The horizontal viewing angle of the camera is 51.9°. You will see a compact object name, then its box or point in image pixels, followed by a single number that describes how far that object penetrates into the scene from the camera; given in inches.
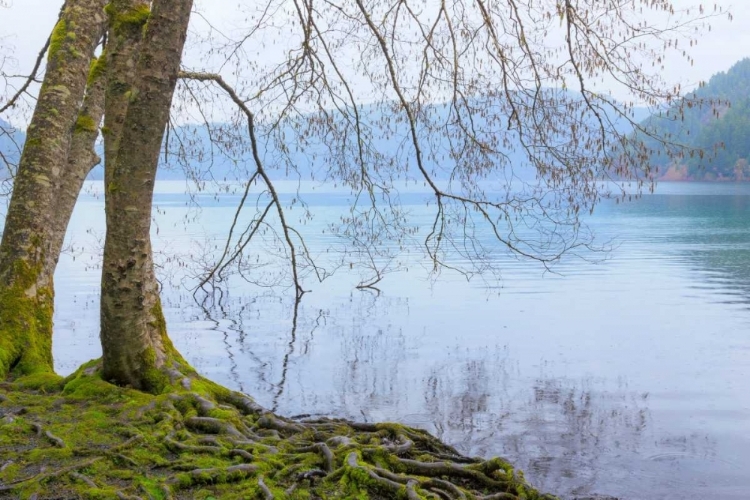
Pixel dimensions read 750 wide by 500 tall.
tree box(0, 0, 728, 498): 267.9
